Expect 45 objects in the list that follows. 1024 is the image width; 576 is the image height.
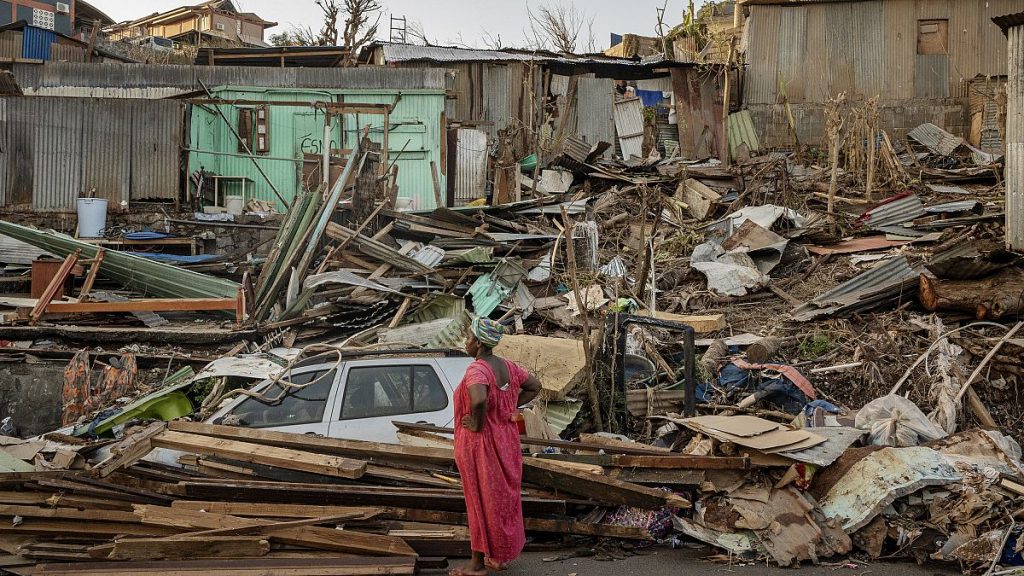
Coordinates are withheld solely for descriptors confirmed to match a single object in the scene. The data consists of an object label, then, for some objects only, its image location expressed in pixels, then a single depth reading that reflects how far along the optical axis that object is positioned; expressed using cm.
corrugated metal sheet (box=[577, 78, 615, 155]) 2228
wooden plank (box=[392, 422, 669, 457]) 666
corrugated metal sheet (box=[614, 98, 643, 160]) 2264
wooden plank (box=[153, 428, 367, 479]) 595
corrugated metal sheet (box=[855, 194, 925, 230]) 1555
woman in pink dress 513
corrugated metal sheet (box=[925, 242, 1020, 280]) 1027
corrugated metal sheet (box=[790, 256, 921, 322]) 1121
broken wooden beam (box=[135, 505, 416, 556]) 554
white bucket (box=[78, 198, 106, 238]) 1612
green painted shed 1845
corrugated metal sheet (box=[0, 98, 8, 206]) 1700
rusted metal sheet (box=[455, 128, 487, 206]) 1984
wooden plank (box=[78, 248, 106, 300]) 1162
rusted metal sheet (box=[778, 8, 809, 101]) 2269
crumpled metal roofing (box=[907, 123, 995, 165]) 2014
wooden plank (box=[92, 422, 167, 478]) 635
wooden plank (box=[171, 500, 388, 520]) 580
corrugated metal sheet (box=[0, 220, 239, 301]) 1230
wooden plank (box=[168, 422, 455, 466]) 631
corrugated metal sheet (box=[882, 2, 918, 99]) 2244
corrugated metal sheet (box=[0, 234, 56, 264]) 1413
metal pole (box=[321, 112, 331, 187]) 1537
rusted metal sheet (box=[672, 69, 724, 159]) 2280
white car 688
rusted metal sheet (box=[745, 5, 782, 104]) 2270
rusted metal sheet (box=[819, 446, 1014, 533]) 594
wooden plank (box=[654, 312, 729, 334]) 1129
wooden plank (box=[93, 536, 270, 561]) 546
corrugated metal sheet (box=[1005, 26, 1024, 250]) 1070
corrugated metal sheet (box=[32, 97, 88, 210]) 1700
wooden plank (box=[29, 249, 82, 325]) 1103
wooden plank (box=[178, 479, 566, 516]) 595
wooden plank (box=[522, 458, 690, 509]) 596
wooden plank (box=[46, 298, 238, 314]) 1127
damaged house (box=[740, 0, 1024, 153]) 2231
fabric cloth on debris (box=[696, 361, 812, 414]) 920
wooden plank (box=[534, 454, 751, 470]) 626
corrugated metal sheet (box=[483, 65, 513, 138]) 2167
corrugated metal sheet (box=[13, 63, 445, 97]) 1920
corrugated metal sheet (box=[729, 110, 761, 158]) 2259
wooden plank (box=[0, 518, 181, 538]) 580
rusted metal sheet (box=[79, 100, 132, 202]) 1714
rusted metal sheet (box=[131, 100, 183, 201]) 1733
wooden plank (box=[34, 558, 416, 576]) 523
